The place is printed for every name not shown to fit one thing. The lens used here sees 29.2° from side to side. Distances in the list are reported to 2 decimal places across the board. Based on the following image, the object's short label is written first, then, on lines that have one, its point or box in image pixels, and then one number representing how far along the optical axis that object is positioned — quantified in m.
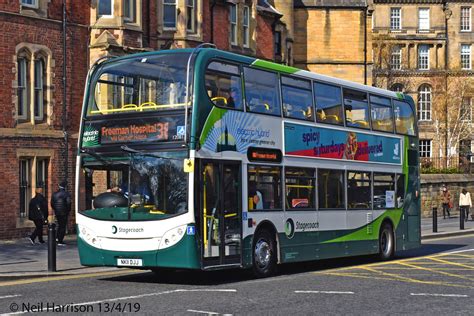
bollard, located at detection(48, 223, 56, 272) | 17.52
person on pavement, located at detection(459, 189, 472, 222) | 42.25
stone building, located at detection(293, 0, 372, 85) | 53.31
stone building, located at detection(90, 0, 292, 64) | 30.19
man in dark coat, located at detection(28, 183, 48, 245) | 24.88
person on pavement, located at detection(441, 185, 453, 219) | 46.53
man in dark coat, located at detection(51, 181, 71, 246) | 24.75
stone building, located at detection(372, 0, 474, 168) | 77.00
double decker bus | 15.09
